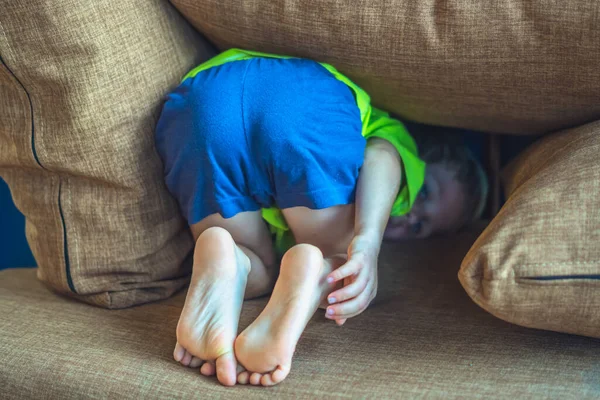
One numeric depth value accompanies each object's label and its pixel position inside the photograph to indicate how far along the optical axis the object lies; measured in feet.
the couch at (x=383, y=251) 4.05
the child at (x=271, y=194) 4.25
